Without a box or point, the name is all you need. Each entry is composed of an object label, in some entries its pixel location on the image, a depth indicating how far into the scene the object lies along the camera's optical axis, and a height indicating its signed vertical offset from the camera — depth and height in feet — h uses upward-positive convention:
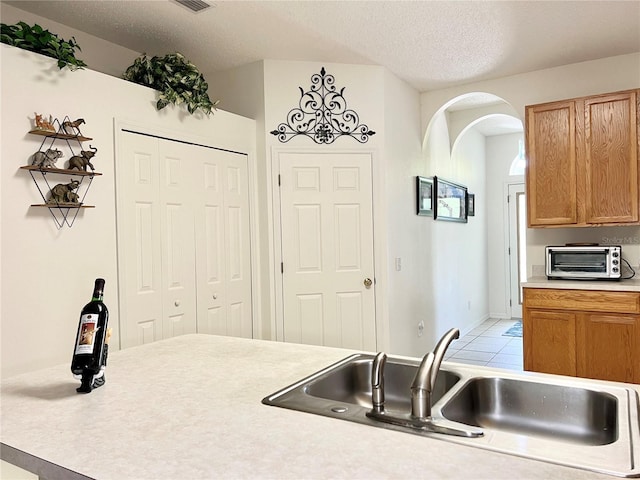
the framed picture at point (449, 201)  16.52 +1.41
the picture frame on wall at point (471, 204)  20.52 +1.49
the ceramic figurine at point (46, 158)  7.81 +1.45
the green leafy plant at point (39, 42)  7.75 +3.35
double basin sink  3.40 -1.47
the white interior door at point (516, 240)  23.15 -0.12
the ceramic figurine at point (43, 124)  7.79 +2.00
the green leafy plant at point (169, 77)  9.99 +3.49
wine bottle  4.71 -0.97
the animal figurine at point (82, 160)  8.27 +1.48
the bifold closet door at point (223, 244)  11.00 +0.00
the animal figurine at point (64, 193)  7.98 +0.90
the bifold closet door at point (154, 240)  9.29 +0.11
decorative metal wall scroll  12.53 +3.23
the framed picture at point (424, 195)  14.99 +1.42
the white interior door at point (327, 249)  12.52 -0.20
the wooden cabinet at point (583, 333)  10.75 -2.24
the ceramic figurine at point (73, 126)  8.21 +2.06
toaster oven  11.61 -0.64
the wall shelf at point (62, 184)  7.84 +1.10
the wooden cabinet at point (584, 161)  11.50 +1.85
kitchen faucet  3.66 -1.38
